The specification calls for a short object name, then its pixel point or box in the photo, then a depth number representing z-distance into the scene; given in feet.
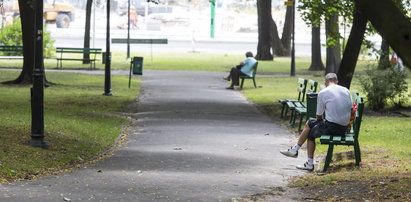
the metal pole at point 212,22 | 254.88
